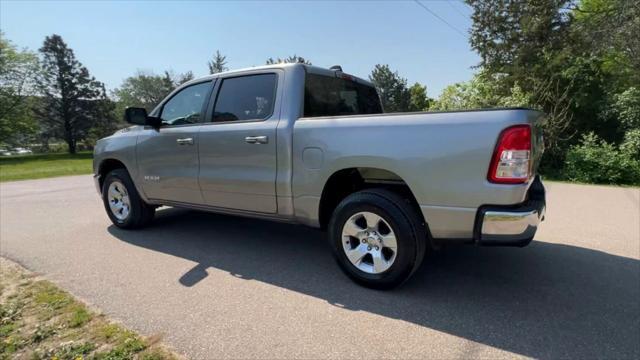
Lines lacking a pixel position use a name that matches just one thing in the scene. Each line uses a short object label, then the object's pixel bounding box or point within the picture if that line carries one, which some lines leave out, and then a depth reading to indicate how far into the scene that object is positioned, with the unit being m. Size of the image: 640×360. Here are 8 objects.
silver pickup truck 2.52
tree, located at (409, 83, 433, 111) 51.46
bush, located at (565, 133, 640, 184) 10.42
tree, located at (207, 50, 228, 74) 39.03
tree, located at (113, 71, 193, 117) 63.75
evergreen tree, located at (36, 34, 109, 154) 40.34
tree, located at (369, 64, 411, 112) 54.42
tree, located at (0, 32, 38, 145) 36.09
